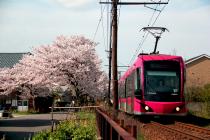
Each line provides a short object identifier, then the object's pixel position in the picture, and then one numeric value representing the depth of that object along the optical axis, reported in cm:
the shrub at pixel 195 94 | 4759
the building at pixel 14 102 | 7219
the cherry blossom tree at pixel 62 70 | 5969
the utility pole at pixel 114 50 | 2445
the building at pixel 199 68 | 6951
